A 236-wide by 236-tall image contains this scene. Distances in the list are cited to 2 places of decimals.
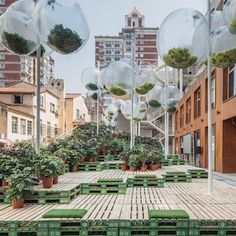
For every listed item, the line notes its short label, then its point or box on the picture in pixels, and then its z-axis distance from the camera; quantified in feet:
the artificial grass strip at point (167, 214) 12.75
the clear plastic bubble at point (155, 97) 47.29
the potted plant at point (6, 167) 18.63
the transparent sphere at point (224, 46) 16.58
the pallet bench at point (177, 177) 26.65
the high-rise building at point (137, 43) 108.98
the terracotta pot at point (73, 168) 34.01
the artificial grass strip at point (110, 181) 21.36
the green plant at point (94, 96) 47.53
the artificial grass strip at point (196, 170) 29.18
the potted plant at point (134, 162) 33.70
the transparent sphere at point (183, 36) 15.90
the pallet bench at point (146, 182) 23.77
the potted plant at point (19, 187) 16.04
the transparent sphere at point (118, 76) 31.40
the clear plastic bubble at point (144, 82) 32.90
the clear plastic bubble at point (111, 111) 58.07
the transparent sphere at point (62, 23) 14.60
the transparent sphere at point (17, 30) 16.48
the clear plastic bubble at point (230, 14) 15.11
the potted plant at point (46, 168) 19.36
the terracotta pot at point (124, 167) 35.20
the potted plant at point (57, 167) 20.40
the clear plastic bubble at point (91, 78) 42.65
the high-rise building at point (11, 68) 178.06
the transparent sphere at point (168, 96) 46.26
